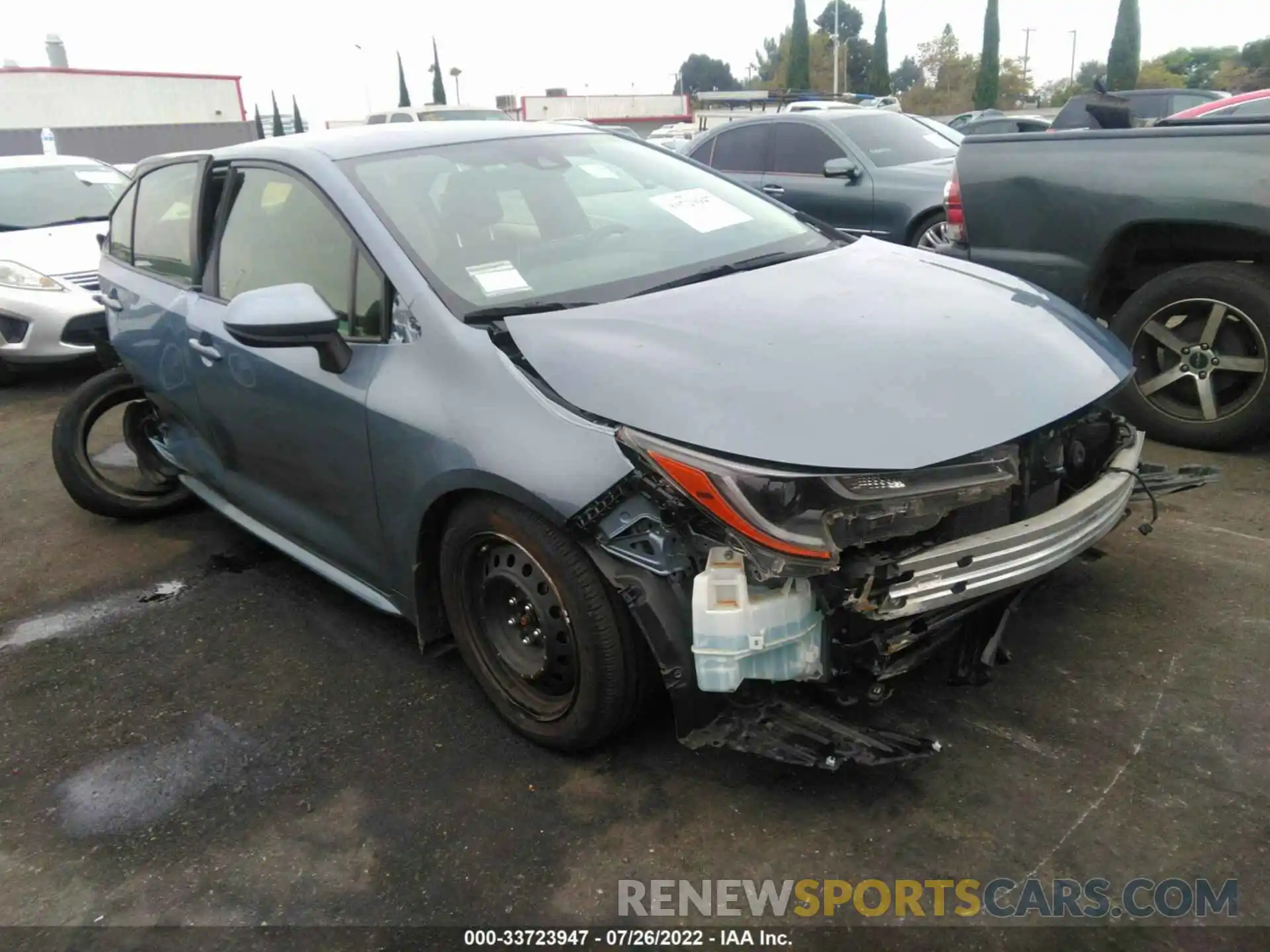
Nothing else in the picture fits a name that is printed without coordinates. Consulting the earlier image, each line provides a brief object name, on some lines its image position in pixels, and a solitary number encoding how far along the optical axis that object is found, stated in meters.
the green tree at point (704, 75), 105.69
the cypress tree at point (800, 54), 56.38
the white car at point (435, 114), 16.81
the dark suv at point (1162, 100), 15.41
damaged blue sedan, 2.17
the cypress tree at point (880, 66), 54.81
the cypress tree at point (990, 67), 49.28
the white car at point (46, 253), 7.09
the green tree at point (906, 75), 95.94
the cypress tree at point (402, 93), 60.34
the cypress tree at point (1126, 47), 46.66
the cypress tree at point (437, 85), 59.56
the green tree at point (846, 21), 79.81
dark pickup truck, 4.14
